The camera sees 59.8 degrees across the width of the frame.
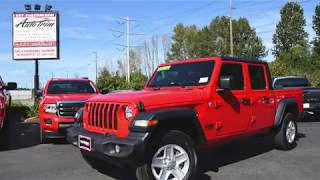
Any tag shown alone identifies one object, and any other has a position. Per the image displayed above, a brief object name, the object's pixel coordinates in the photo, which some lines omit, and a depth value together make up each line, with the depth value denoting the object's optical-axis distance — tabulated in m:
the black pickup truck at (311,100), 9.71
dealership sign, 13.44
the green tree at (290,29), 40.56
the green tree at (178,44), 52.08
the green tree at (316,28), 38.84
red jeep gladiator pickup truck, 3.91
